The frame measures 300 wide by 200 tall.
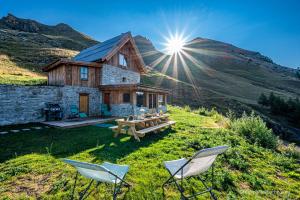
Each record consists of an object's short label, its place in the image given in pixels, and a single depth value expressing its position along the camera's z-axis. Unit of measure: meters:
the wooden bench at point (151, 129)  6.42
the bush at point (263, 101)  28.67
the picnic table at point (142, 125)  6.48
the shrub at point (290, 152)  6.35
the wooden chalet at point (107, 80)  12.47
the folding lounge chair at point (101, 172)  2.05
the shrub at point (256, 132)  7.28
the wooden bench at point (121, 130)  6.88
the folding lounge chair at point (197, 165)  2.47
